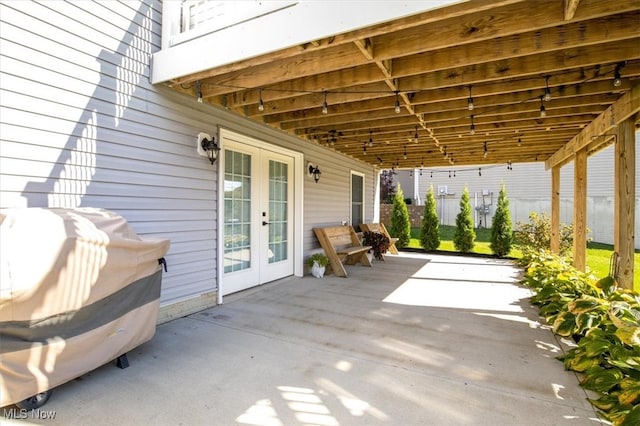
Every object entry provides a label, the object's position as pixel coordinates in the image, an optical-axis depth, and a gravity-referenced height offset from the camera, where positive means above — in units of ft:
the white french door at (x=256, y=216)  14.71 -0.21
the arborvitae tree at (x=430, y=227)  32.09 -1.42
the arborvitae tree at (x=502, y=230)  27.96 -1.46
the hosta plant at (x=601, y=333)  6.30 -3.05
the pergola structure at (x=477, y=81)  8.00 +4.44
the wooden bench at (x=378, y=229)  27.27 -1.44
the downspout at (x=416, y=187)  51.15 +3.95
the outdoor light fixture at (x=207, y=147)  12.69 +2.52
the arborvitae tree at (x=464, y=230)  30.40 -1.60
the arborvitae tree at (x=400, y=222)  33.73 -1.04
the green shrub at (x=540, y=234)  25.25 -1.69
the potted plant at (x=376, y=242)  25.50 -2.32
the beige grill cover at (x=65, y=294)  5.84 -1.66
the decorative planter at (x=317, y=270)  19.52 -3.41
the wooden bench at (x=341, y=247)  19.93 -2.31
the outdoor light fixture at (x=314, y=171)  20.52 +2.56
